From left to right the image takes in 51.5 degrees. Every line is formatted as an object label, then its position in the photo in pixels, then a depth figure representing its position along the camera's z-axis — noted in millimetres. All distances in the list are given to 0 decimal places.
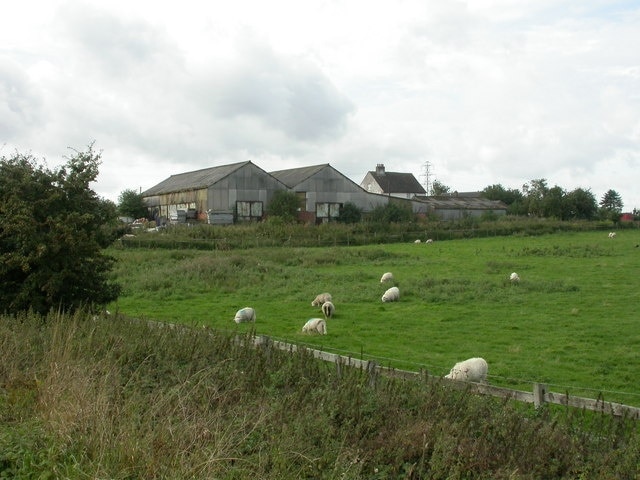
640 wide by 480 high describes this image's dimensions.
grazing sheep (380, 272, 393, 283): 31278
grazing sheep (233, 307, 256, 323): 21875
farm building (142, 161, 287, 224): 66625
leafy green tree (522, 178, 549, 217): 94500
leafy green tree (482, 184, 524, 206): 126500
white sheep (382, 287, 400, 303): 25962
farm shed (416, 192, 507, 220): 85750
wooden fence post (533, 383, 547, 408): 8508
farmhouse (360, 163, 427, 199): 109688
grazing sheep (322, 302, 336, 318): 22766
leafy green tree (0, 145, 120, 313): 14430
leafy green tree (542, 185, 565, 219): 93375
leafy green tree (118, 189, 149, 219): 79625
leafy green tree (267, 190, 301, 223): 67438
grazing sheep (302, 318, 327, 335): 19438
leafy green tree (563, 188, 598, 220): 93756
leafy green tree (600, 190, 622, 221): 125812
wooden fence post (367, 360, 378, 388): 8630
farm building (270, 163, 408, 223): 71625
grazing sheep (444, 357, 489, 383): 12797
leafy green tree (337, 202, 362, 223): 72312
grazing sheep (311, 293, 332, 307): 24716
